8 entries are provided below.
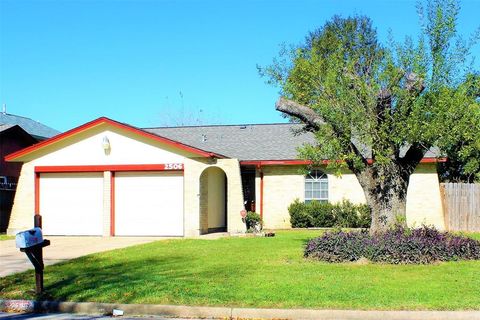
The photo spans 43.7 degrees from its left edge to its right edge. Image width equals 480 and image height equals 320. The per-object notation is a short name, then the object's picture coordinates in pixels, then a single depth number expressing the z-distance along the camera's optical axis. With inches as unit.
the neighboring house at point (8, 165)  1013.8
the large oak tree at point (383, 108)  489.7
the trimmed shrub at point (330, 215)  938.7
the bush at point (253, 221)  855.1
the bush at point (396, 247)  488.7
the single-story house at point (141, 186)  856.3
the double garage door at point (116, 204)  869.2
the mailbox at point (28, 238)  392.2
